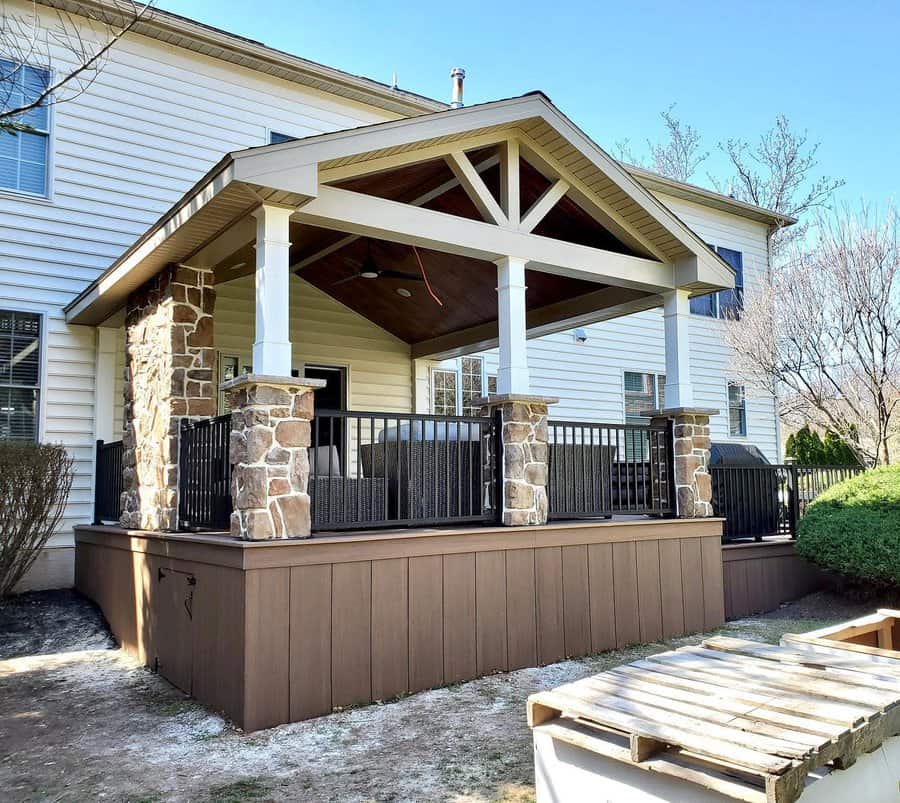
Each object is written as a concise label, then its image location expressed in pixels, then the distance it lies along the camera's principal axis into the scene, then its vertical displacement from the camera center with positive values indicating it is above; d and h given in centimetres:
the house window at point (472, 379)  1152 +121
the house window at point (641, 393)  1295 +108
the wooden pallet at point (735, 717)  239 -92
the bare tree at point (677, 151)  2206 +869
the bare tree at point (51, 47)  794 +438
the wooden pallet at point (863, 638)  376 -98
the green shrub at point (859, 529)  766 -76
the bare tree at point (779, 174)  2109 +777
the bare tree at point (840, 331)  1066 +183
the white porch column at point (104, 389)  816 +80
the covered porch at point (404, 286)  501 +136
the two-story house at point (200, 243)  769 +220
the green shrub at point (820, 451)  1446 +6
